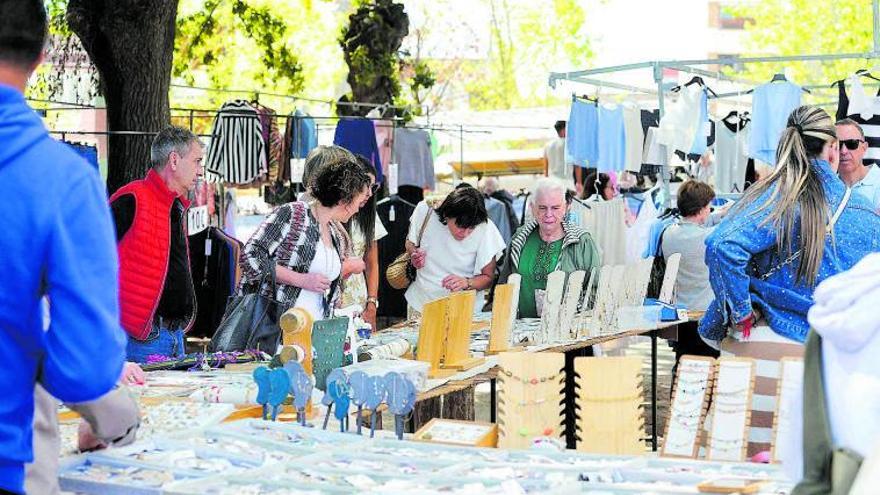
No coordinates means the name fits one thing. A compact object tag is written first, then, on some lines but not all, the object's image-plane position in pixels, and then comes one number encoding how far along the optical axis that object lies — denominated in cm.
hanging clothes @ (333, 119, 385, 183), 1076
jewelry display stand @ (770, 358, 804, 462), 318
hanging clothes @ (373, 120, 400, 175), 1113
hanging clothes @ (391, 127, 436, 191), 1138
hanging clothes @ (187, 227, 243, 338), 877
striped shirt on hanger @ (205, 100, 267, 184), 995
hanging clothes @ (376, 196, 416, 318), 1066
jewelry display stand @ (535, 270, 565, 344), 619
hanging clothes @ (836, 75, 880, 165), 783
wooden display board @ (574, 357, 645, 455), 337
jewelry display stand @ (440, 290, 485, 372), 529
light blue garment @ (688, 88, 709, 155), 1055
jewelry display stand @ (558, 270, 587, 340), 635
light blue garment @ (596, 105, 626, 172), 1146
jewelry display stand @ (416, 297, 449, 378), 518
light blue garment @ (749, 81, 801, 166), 922
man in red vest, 524
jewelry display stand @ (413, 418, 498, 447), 341
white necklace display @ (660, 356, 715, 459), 333
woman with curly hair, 510
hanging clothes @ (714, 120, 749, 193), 1117
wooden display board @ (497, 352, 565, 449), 343
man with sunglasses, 587
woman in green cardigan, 685
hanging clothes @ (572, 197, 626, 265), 1062
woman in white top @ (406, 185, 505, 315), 712
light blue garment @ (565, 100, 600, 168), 1142
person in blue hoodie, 204
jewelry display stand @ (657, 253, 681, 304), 748
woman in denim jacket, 421
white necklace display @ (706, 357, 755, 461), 323
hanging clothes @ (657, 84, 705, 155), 1049
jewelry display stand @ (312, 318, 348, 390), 420
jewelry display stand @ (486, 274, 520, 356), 581
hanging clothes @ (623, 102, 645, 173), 1160
